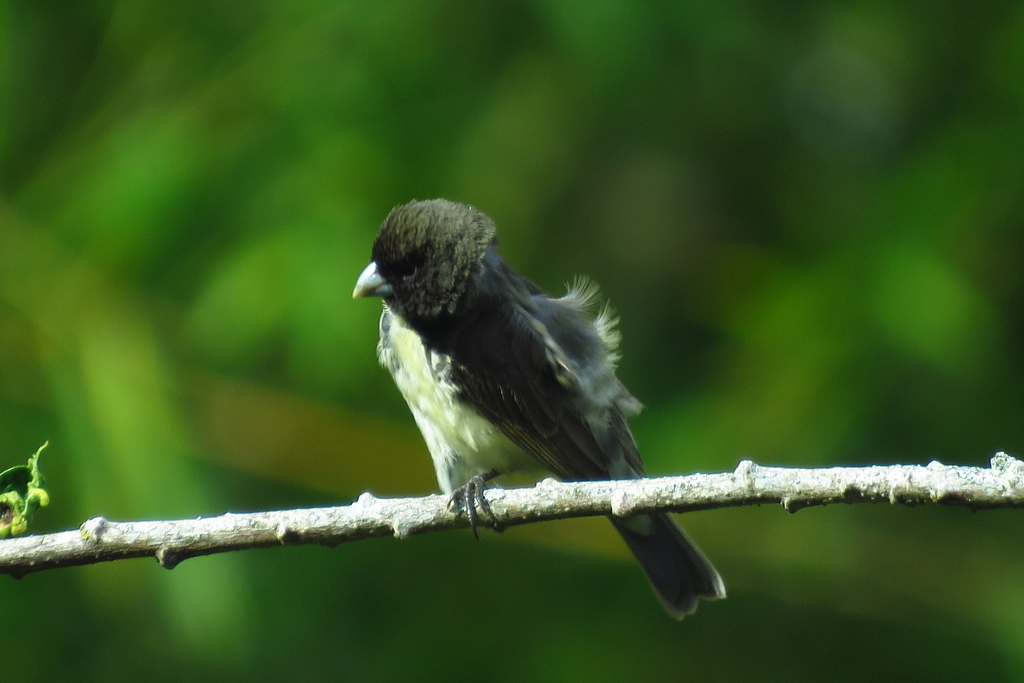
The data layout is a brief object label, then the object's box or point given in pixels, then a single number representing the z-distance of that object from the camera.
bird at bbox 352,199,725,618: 3.68
